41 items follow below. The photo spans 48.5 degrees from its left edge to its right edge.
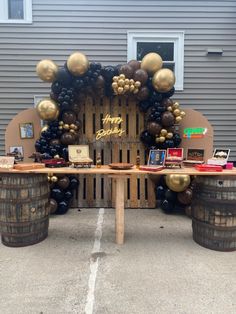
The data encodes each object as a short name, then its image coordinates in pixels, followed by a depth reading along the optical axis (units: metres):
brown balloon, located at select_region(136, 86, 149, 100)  4.55
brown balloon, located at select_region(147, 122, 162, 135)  4.54
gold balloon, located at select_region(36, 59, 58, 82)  4.38
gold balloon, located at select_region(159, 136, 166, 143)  4.60
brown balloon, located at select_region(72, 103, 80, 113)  4.67
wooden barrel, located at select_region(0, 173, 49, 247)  3.29
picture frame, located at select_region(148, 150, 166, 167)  3.63
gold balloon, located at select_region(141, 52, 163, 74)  4.48
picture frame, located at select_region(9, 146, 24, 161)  4.97
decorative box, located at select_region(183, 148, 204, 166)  3.90
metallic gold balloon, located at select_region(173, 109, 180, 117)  4.63
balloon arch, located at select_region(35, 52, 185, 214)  4.43
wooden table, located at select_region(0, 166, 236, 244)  3.27
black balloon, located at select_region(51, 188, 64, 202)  4.57
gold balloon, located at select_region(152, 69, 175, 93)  4.36
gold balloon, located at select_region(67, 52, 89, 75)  4.27
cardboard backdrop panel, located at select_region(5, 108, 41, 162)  4.91
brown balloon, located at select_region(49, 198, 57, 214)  4.51
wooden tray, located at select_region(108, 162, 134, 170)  3.44
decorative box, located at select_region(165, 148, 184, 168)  3.59
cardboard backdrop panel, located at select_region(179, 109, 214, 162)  4.80
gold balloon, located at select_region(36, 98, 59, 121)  4.43
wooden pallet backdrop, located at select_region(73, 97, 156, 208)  4.95
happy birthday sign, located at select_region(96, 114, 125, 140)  4.88
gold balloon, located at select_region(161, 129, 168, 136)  4.59
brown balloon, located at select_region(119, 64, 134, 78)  4.46
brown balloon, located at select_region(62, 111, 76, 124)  4.60
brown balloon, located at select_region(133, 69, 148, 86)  4.46
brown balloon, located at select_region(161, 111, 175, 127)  4.54
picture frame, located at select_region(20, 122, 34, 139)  4.95
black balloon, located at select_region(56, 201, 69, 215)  4.63
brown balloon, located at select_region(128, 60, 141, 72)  4.53
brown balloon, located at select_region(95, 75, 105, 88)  4.46
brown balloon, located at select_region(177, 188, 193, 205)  4.55
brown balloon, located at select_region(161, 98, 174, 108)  4.61
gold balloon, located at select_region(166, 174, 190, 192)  4.42
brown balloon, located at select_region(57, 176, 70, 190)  4.55
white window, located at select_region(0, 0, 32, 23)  5.38
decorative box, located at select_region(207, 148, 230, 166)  3.52
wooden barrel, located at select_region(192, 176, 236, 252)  3.20
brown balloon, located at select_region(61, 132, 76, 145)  4.57
